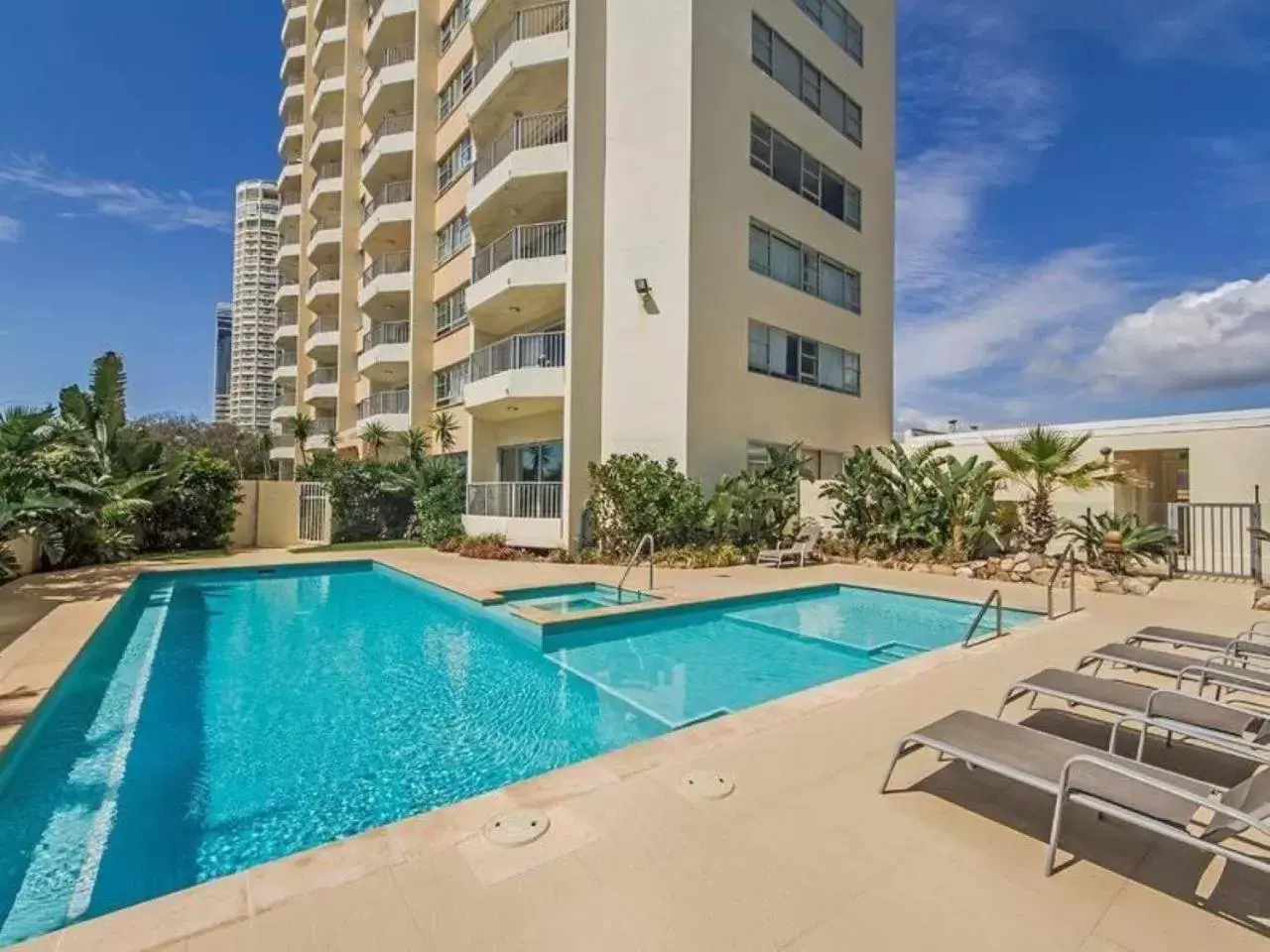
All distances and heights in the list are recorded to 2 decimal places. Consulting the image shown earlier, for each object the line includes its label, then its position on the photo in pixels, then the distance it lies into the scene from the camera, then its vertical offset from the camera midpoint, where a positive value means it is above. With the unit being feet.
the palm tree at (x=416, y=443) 77.11 +5.14
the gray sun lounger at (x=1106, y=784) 8.99 -4.81
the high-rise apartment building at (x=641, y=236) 56.70 +25.78
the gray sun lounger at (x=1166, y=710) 11.92 -4.78
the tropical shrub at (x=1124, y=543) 43.42 -3.98
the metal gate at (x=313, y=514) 73.51 -3.66
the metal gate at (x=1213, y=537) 45.50 -3.83
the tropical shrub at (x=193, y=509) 60.39 -2.64
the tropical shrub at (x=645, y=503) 52.29 -1.58
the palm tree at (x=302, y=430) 125.80 +10.59
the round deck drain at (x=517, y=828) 10.90 -6.16
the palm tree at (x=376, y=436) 93.26 +6.96
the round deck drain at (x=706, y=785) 12.71 -6.23
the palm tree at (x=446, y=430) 82.07 +6.93
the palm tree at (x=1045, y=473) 44.83 +0.93
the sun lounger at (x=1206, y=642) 19.43 -5.01
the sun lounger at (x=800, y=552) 52.80 -5.79
